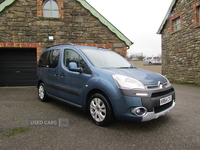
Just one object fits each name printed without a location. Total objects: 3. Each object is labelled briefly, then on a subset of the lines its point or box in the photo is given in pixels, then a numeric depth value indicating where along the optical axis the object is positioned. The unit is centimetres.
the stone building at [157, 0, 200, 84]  910
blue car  261
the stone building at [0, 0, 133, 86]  755
